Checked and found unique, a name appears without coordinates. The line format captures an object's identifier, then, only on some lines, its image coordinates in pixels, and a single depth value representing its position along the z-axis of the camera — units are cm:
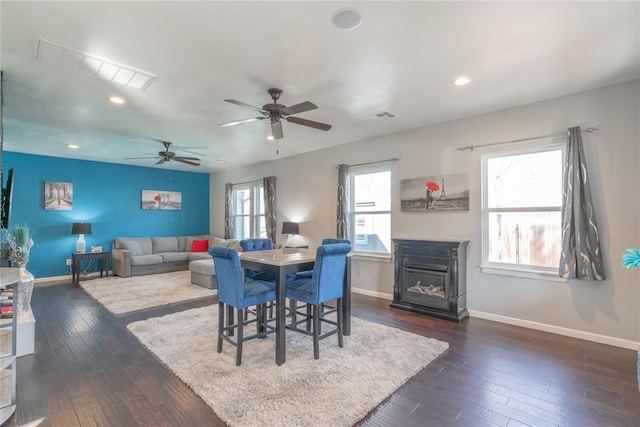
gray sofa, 666
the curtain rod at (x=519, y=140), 327
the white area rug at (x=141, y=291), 452
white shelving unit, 196
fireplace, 394
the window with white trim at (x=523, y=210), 357
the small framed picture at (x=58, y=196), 637
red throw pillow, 795
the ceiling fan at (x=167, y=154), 547
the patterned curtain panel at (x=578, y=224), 317
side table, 628
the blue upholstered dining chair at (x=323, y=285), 280
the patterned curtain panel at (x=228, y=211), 816
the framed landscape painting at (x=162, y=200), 785
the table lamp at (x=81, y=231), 635
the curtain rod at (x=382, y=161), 489
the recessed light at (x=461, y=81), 299
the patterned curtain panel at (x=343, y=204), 541
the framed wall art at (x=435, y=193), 419
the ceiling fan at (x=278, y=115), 294
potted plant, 442
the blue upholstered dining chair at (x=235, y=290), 266
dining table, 271
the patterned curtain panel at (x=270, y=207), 687
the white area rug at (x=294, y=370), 204
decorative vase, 310
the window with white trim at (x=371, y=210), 518
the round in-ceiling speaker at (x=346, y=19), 203
